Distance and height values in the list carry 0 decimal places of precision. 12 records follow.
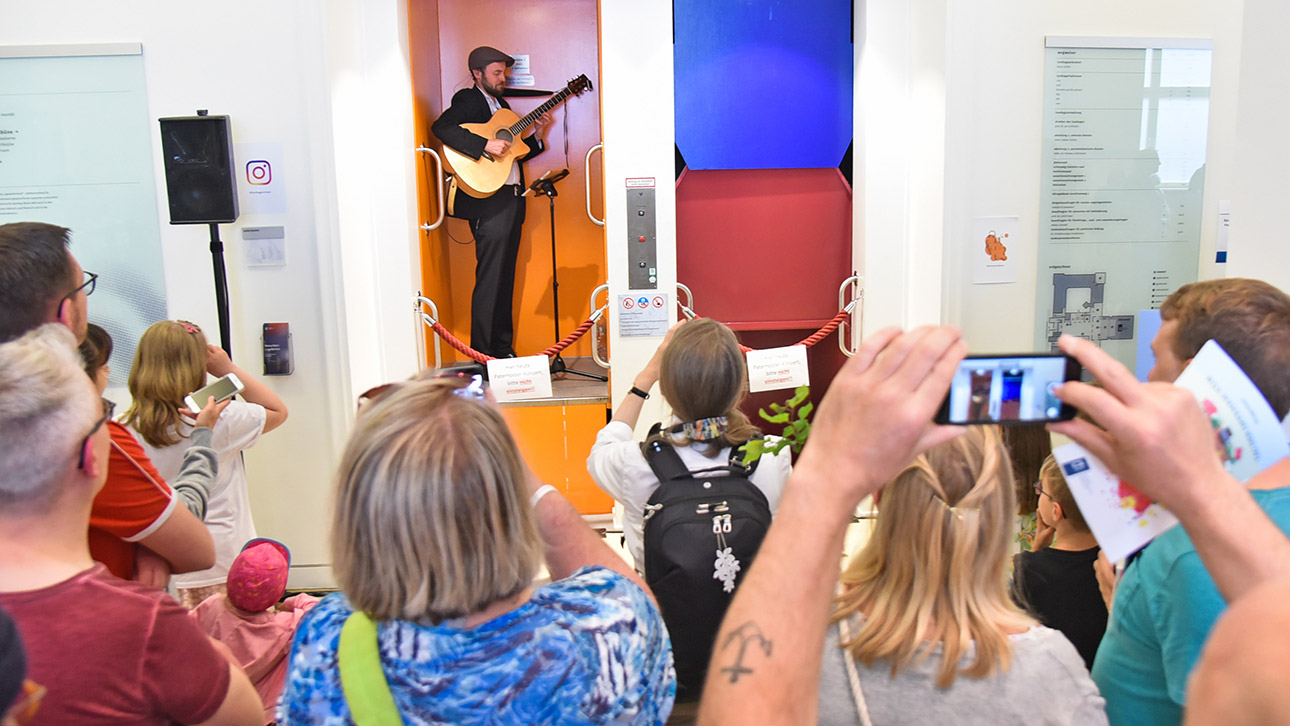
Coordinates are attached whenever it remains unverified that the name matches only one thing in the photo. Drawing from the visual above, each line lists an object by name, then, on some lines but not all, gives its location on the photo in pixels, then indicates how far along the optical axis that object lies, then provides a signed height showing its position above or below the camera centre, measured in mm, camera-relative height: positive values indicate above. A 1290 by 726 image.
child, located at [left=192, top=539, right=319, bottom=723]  1921 -880
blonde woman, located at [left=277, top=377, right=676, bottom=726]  896 -424
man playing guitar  4816 +205
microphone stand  4812 +304
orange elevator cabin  4750 +595
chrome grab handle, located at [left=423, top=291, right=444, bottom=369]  4137 -291
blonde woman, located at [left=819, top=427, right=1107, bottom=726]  1075 -533
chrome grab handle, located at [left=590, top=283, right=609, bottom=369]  4238 -560
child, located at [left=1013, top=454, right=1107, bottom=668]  1586 -689
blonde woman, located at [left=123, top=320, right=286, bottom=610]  2383 -513
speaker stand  3545 -98
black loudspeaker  3473 +387
